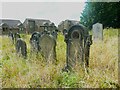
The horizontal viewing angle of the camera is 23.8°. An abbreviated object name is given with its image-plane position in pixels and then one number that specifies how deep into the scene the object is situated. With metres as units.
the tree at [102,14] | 22.41
